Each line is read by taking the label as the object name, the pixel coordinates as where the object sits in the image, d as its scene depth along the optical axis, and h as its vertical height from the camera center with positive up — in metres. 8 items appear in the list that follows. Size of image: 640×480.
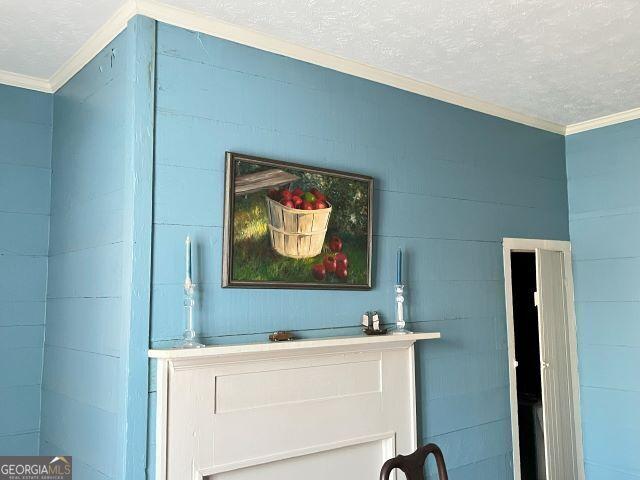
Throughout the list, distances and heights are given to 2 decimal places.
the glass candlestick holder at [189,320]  1.95 -0.05
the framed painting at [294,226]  2.12 +0.31
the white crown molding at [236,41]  2.04 +1.02
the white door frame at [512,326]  3.07 -0.14
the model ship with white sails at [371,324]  2.44 -0.09
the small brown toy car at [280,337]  2.13 -0.12
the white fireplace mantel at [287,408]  1.91 -0.38
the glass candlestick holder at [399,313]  2.54 -0.04
